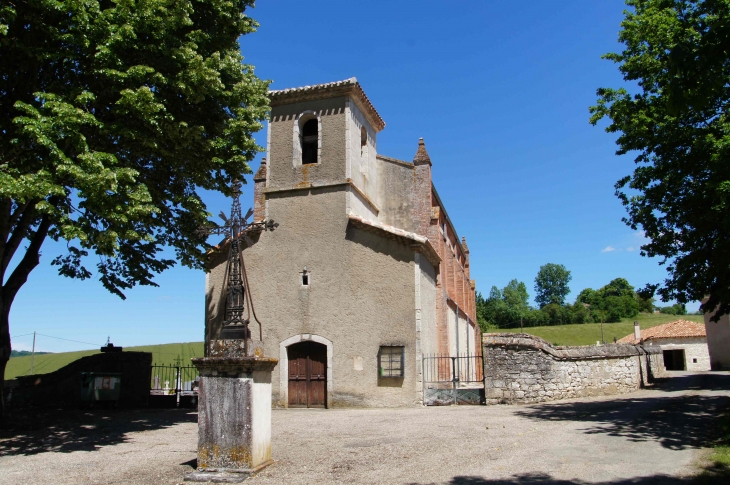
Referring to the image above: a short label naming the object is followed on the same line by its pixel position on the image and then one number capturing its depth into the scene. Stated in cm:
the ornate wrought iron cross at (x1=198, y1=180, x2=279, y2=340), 787
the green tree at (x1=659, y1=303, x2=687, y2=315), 10718
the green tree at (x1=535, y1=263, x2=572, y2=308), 11911
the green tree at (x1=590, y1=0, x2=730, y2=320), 1134
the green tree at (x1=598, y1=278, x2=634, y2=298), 10381
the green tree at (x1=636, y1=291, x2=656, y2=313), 10046
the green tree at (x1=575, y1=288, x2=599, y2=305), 10706
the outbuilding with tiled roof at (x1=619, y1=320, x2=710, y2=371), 3831
